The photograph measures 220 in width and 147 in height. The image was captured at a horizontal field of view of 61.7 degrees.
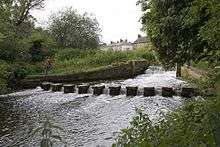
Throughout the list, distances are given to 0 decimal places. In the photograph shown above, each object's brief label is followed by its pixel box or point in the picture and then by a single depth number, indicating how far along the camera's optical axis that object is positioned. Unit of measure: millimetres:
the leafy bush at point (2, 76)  10792
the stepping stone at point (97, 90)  11229
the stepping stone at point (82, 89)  11587
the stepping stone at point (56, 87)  12452
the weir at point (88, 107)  6557
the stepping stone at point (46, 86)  12992
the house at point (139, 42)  48915
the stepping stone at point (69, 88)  11907
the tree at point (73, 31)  24174
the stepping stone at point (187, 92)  9427
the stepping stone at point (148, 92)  10385
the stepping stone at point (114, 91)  10959
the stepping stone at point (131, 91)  10669
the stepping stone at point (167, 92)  10115
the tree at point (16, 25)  15520
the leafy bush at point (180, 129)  1809
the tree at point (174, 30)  8434
